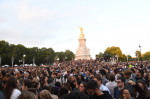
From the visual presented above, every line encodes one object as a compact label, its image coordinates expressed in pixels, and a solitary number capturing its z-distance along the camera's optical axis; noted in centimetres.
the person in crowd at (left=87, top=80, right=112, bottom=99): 312
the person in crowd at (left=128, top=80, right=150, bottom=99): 357
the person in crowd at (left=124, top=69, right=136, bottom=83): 480
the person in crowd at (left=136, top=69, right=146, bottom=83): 676
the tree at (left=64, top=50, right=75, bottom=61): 9328
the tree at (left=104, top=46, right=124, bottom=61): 7976
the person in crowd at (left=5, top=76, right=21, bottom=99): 346
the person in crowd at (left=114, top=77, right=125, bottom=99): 416
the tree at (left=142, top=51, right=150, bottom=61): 10311
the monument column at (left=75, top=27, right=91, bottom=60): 6520
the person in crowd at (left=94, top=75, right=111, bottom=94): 438
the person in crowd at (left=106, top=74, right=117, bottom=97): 522
